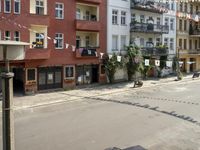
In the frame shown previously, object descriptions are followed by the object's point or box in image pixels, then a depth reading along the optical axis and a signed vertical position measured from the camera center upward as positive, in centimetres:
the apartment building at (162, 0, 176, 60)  3087 +609
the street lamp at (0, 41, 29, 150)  321 -36
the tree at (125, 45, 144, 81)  2448 +94
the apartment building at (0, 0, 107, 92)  1781 +282
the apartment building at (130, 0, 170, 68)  2678 +539
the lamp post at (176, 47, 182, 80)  2816 +22
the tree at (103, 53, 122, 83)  2342 +45
